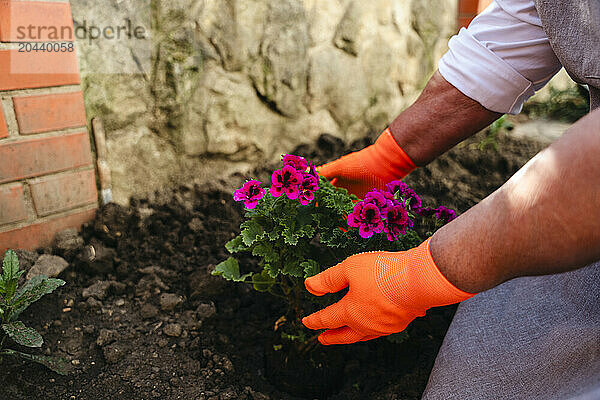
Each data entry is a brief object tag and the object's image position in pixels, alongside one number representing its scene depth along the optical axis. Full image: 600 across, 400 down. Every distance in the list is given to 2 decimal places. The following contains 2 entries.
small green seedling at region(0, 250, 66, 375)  1.30
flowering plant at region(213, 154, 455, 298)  1.24
